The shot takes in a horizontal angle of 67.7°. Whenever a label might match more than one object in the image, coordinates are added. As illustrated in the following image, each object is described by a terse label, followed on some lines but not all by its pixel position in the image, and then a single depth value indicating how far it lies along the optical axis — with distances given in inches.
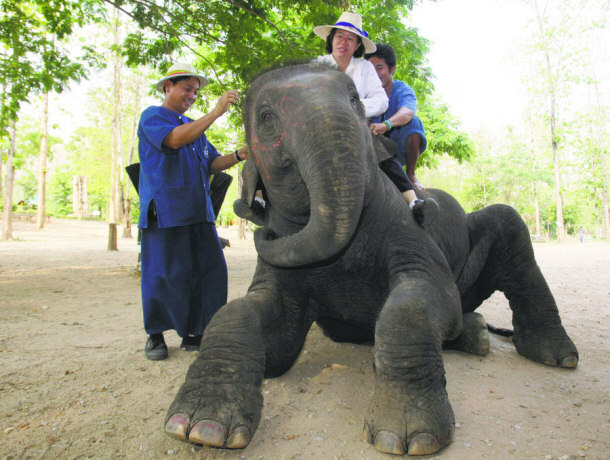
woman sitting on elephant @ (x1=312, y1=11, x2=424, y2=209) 117.7
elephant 73.0
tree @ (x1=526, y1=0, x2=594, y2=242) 1072.8
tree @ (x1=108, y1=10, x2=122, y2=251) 933.2
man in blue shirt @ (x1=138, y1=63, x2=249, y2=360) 132.8
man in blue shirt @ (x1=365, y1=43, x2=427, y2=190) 145.3
